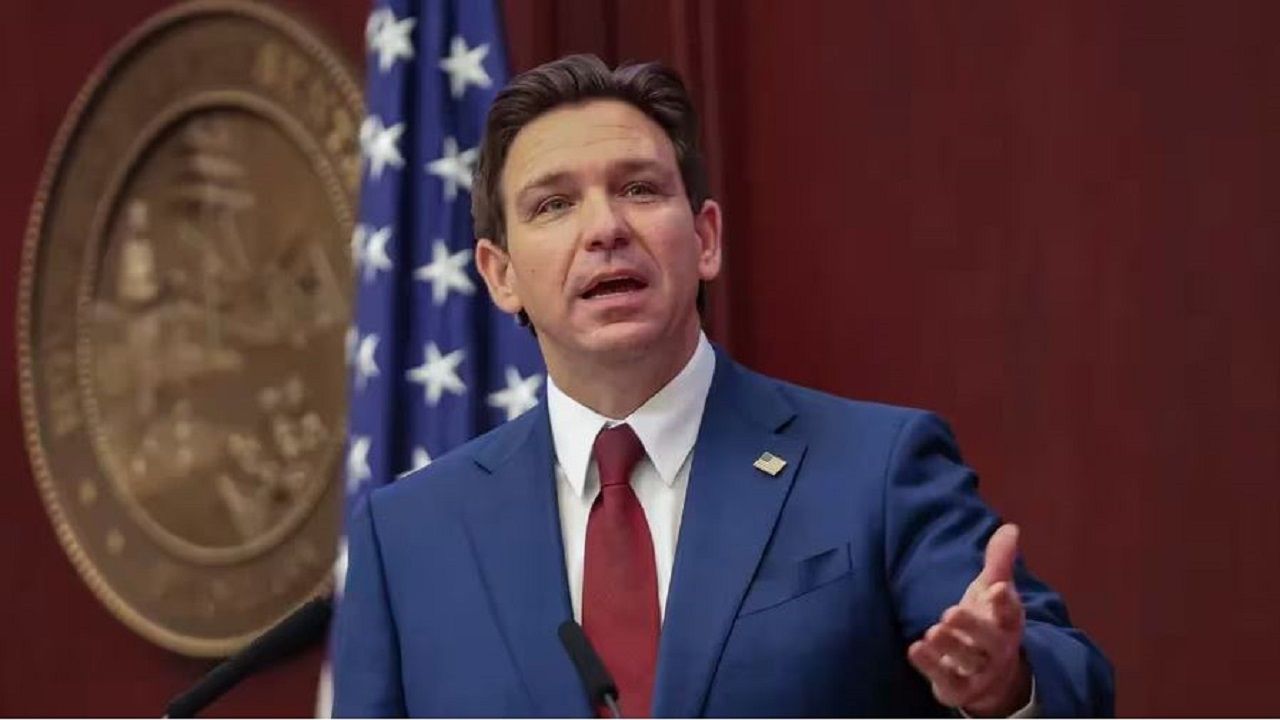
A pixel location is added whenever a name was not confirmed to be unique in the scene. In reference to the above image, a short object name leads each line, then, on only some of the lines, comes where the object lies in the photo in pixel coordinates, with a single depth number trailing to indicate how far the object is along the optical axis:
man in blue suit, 3.80
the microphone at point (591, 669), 3.67
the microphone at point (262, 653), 3.89
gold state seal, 5.20
